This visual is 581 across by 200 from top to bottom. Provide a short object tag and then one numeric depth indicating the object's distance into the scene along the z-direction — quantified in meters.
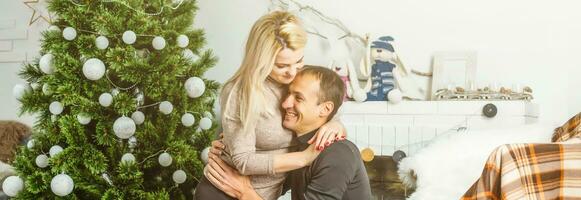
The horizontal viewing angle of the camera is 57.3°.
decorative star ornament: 2.80
